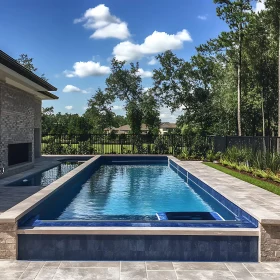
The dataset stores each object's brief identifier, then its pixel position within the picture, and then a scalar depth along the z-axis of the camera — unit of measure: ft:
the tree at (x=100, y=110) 152.15
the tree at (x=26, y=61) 103.50
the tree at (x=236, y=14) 73.92
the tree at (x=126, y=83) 145.36
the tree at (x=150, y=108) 134.31
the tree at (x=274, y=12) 70.93
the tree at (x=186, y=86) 121.70
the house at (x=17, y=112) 34.67
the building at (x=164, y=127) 299.79
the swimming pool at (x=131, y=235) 17.07
